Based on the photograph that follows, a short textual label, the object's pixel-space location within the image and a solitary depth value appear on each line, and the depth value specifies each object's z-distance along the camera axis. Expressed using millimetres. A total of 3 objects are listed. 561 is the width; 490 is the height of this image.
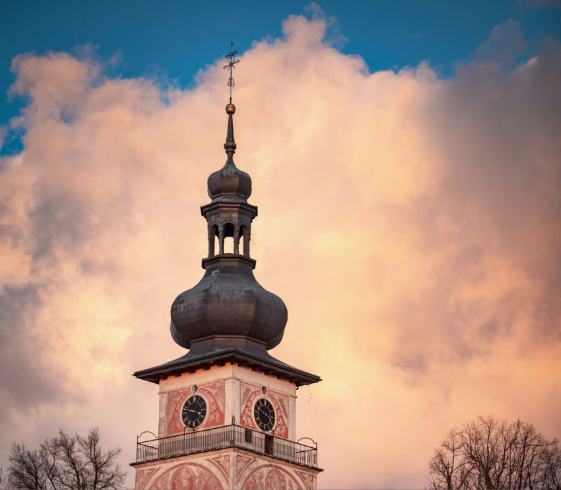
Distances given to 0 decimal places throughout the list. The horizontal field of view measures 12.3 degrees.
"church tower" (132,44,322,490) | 105062
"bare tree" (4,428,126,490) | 110438
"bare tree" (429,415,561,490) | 110562
